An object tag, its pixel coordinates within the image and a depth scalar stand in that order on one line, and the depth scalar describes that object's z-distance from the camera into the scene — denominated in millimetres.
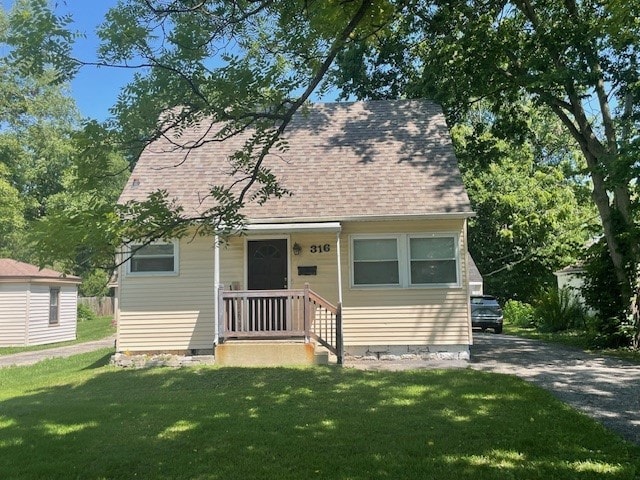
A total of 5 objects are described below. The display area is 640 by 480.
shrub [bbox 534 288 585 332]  19797
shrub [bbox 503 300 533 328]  24828
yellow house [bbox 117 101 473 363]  10984
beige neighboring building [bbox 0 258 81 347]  19391
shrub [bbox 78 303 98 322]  31652
